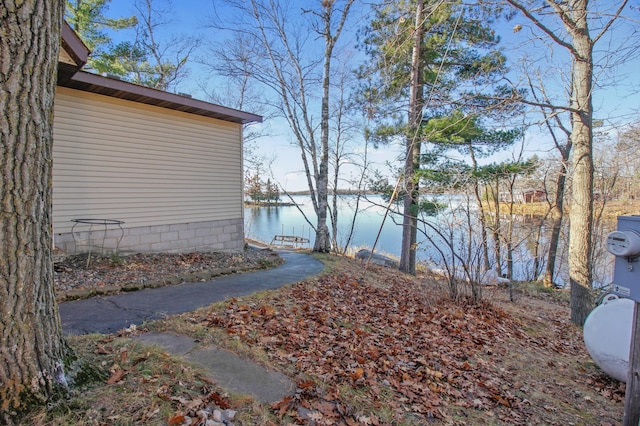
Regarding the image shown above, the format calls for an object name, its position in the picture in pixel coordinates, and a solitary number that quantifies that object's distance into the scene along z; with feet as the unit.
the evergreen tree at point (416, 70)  26.08
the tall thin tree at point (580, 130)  15.83
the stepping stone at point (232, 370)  7.15
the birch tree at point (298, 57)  31.32
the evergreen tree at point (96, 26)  38.32
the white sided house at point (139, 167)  17.60
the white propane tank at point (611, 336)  10.00
